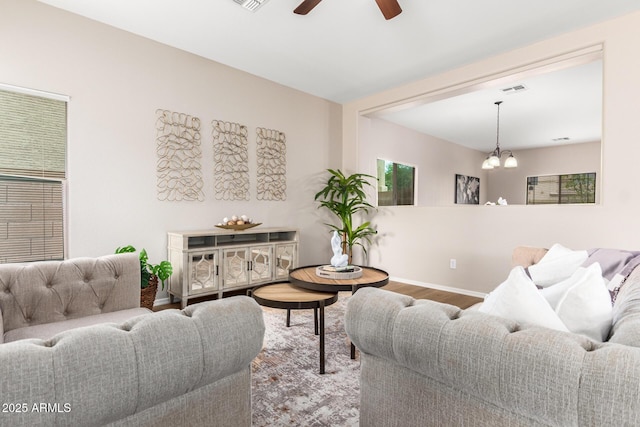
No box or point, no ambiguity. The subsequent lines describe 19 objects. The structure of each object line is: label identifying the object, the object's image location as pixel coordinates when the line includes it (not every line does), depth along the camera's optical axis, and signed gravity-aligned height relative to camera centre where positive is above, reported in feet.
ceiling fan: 7.84 +5.00
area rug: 5.37 -3.38
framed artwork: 26.08 +1.70
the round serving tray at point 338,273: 8.77 -1.74
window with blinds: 8.69 +0.93
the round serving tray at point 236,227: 11.98 -0.65
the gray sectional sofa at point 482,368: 2.13 -1.22
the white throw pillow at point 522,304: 3.01 -0.91
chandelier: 17.76 +2.65
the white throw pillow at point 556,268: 5.91 -1.08
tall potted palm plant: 15.70 +0.34
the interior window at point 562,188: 24.66 +1.77
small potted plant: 9.66 -2.05
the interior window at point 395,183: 19.71 +1.69
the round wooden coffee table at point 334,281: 7.89 -1.84
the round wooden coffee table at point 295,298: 6.95 -2.01
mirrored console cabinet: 10.88 -1.83
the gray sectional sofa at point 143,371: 2.12 -1.24
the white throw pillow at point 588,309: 3.18 -0.98
